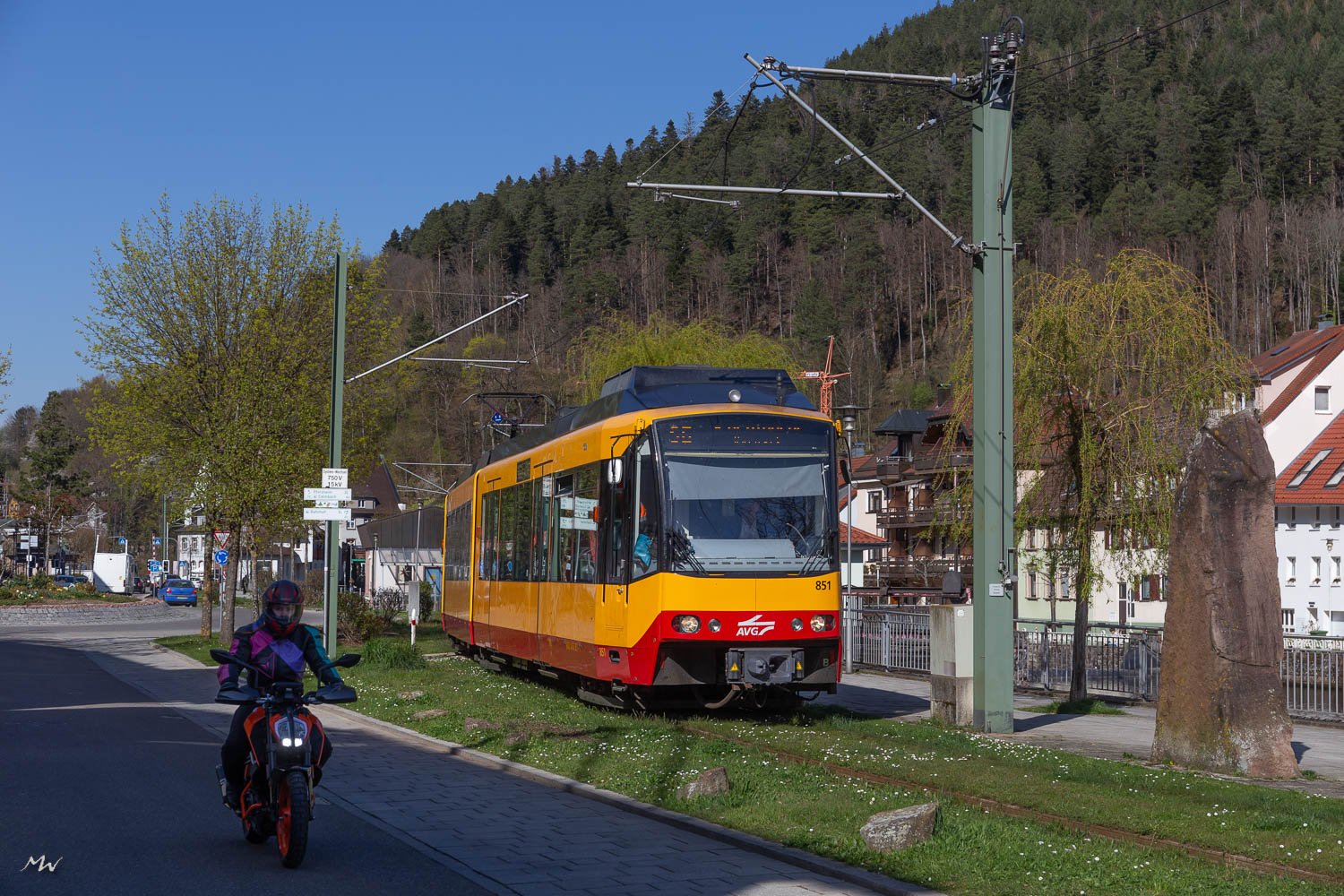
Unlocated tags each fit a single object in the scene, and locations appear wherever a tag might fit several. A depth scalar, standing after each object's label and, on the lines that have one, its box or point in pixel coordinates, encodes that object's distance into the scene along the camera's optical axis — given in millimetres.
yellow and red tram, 16328
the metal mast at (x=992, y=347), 16484
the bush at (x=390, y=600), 49312
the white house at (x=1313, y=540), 60188
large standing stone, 13125
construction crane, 44594
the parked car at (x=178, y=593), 82600
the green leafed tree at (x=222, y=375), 35031
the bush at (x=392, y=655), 26484
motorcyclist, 8555
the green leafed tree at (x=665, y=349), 45312
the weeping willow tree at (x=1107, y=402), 21891
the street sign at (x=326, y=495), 22969
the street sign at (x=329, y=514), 22812
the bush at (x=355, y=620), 31789
